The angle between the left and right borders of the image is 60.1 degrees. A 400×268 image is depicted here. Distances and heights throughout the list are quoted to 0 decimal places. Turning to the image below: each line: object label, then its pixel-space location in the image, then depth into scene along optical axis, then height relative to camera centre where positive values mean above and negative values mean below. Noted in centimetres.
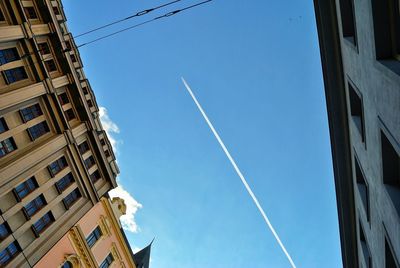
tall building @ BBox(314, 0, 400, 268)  1162 -584
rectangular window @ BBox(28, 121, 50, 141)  2706 -445
